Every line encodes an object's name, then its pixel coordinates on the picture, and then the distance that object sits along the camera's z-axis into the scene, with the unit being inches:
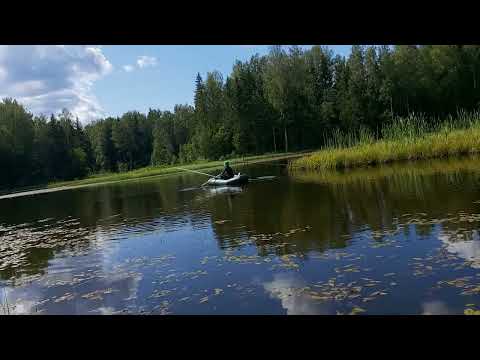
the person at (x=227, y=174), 1283.7
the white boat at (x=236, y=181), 1214.6
